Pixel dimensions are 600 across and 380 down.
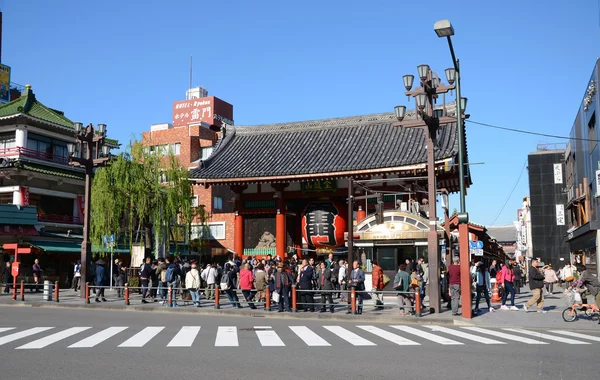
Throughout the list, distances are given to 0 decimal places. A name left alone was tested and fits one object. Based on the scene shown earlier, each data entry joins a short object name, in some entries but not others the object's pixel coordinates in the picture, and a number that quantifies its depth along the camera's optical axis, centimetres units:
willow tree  2872
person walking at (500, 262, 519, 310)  1914
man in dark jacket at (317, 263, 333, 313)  1788
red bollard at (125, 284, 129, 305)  2053
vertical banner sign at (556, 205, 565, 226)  5829
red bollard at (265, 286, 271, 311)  1833
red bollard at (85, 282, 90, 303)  2144
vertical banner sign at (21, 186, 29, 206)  3162
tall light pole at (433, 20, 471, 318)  1600
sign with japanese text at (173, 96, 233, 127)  6762
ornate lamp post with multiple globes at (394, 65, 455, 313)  1689
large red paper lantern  2647
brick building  4027
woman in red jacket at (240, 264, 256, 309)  1947
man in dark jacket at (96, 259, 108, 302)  2198
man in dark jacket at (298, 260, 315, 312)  1828
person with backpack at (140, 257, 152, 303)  2202
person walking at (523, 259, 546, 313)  1764
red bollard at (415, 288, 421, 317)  1622
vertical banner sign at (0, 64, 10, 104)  4816
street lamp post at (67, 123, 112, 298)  2292
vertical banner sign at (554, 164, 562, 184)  5912
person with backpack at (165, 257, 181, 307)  2036
